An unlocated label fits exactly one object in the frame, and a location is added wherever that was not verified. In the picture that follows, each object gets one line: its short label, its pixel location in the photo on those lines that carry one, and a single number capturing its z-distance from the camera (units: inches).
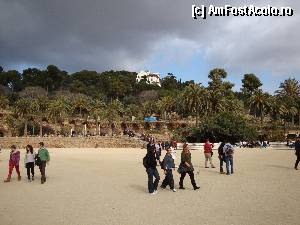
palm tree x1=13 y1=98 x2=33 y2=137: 2501.7
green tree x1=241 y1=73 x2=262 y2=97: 3154.6
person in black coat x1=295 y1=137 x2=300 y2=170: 580.8
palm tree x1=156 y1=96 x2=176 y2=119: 2961.7
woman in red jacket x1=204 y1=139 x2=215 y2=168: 636.0
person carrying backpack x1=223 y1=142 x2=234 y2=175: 516.2
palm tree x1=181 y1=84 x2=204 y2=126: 2114.2
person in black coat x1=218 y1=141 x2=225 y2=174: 544.5
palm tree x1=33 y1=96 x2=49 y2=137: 2547.7
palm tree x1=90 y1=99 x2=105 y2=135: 2728.9
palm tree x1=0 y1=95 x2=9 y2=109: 2702.2
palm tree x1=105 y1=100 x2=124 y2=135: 2728.2
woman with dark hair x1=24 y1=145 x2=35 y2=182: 489.2
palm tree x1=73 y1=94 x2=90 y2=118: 2696.3
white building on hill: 5416.3
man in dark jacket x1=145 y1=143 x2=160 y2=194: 374.9
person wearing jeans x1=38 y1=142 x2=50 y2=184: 472.4
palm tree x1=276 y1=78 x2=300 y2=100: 2774.0
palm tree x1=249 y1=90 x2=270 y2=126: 2240.9
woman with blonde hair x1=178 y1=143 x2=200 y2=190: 389.6
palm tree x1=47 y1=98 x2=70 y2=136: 2556.5
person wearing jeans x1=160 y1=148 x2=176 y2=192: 388.8
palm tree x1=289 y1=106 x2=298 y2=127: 2436.2
